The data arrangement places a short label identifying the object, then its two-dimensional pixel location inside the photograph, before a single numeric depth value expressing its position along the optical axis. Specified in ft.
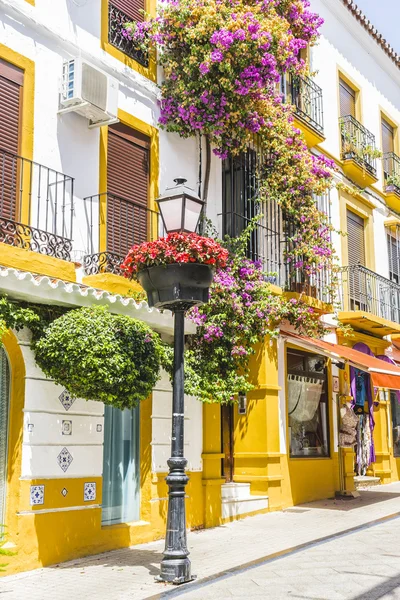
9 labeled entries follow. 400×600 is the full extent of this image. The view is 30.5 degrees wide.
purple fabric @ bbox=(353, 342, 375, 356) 55.71
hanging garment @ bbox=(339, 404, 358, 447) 49.65
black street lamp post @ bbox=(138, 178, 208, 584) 24.36
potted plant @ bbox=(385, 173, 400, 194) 65.05
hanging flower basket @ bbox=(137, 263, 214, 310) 25.61
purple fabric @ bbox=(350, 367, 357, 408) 53.72
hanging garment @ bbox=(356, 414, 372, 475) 56.03
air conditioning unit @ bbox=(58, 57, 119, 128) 32.01
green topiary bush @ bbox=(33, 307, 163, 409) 26.22
